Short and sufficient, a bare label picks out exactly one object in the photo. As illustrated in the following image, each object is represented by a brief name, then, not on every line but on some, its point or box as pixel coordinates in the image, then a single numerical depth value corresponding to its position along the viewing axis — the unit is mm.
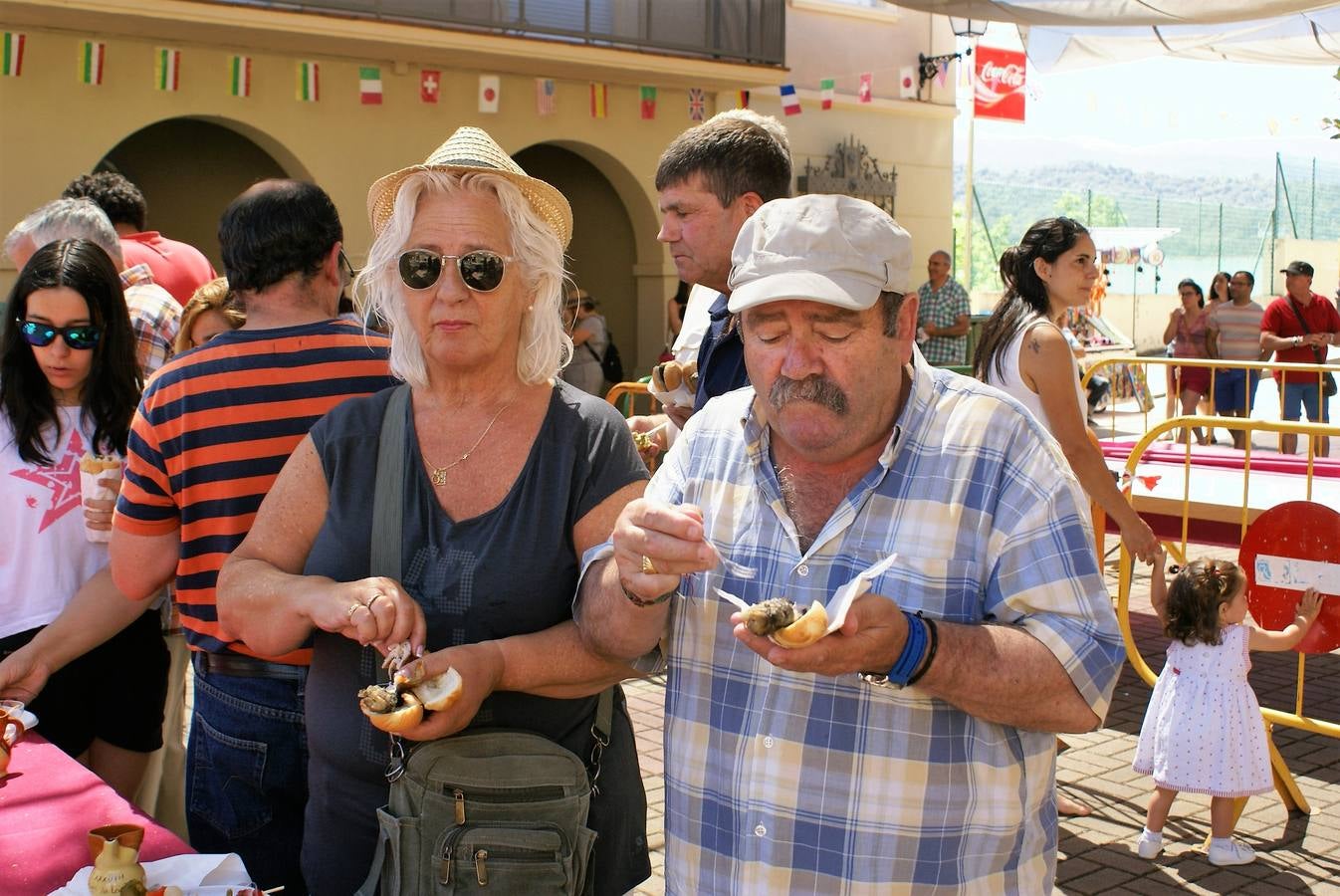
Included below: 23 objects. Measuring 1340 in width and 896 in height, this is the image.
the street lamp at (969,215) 22438
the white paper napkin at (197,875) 2102
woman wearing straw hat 2287
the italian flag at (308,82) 12414
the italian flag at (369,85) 12719
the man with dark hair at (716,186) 3396
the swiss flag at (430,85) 13109
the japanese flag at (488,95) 13602
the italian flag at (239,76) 11930
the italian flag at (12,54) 10633
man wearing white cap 1828
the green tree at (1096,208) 33469
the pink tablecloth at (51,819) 2244
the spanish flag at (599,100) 14430
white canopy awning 5430
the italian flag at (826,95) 15691
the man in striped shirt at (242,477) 2746
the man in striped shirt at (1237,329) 14898
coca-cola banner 23141
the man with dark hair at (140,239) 5617
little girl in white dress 4457
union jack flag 15156
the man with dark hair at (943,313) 14211
